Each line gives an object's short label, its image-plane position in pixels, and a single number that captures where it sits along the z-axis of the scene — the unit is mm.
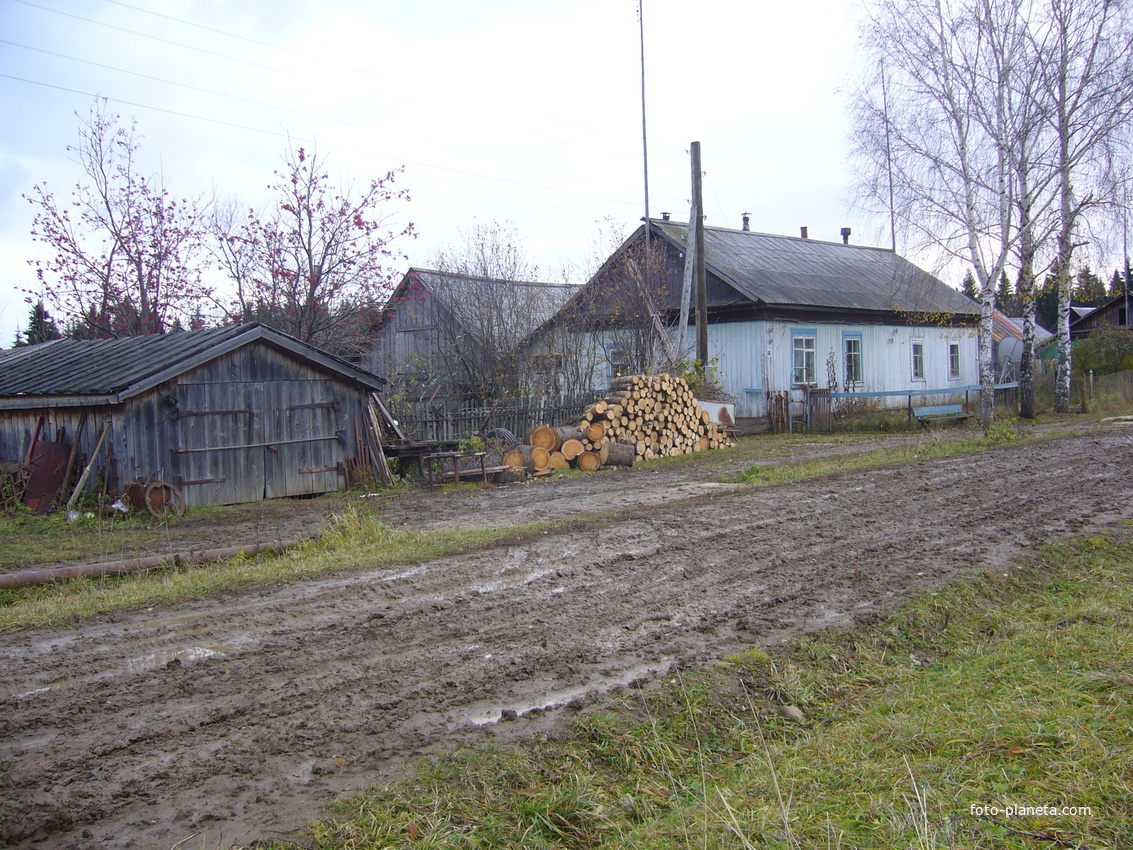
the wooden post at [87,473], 12367
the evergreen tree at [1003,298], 56375
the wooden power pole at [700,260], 21250
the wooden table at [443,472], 14766
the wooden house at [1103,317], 48022
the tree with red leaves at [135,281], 20969
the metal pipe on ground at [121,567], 7332
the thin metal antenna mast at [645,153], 24312
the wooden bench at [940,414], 23188
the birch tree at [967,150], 21438
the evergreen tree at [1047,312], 69625
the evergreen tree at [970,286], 65488
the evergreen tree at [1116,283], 65562
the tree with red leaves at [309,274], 19891
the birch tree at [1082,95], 21172
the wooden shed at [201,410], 12875
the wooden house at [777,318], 22906
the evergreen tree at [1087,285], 22625
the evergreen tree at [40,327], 26531
